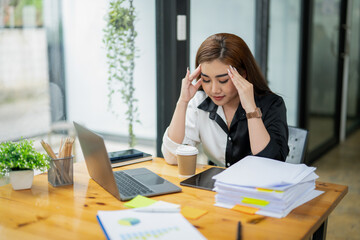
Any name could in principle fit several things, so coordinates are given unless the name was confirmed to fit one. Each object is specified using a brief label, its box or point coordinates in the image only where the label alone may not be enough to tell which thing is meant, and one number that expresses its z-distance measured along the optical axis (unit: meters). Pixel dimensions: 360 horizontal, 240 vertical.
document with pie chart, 1.08
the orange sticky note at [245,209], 1.27
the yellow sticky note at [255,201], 1.28
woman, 1.82
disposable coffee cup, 1.63
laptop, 1.38
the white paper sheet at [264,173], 1.29
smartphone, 1.81
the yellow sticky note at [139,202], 1.31
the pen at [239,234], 1.10
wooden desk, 1.14
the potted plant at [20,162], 1.47
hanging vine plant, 2.19
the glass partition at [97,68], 2.03
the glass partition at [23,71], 1.74
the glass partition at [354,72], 5.39
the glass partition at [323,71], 4.38
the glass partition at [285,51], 3.68
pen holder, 1.53
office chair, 1.96
